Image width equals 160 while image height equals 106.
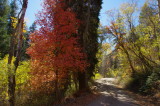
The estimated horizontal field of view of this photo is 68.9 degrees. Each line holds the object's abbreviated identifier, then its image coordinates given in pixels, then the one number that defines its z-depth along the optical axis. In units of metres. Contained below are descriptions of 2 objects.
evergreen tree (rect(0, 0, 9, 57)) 16.70
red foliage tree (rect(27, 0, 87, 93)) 7.50
